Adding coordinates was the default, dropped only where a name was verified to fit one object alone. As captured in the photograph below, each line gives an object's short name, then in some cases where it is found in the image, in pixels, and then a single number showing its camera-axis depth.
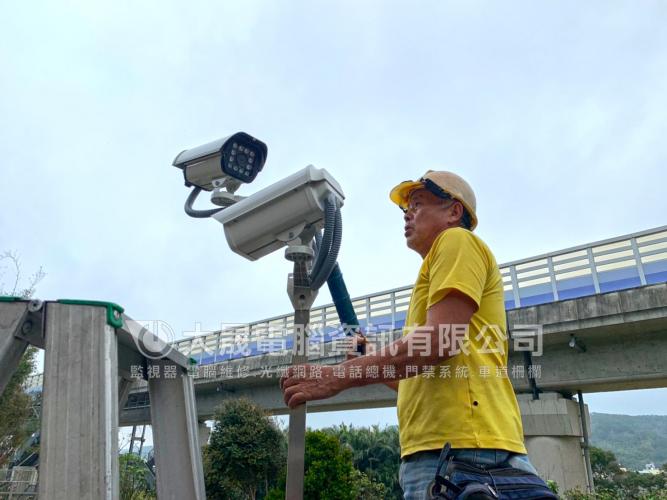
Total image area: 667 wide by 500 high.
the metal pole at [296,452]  1.74
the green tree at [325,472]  9.64
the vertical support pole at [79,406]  1.46
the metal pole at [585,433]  9.51
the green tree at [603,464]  24.60
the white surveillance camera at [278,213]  2.03
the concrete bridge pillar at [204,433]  14.54
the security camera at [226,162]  2.62
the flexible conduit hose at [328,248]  1.95
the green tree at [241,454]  11.85
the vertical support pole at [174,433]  2.05
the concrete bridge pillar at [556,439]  8.94
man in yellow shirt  1.64
